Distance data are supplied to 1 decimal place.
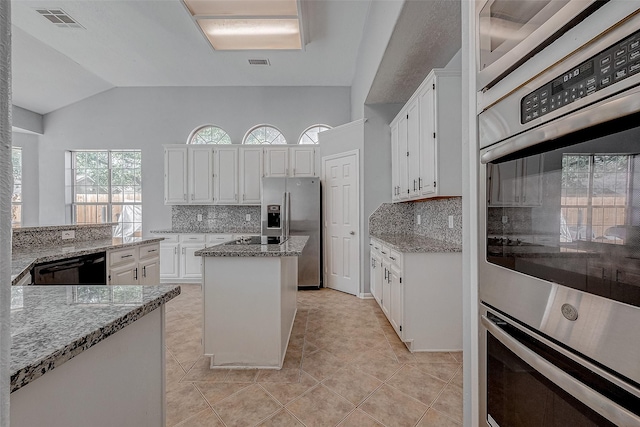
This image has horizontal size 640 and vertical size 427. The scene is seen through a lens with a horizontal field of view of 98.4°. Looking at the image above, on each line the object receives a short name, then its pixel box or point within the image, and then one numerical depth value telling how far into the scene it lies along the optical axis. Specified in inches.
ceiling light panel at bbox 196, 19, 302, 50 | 131.8
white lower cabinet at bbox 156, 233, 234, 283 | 188.9
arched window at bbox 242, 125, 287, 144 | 213.6
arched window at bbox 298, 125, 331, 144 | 211.8
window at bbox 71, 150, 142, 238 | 218.4
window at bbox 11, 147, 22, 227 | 212.1
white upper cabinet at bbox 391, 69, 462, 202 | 91.7
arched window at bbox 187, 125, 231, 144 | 215.0
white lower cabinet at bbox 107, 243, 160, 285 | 105.3
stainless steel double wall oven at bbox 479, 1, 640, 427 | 20.3
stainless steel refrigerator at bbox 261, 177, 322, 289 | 173.2
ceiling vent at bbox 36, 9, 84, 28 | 136.9
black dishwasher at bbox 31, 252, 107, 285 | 80.7
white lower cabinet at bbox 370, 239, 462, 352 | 95.2
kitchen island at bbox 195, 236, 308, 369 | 84.1
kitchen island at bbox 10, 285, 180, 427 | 23.0
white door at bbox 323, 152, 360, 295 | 161.3
